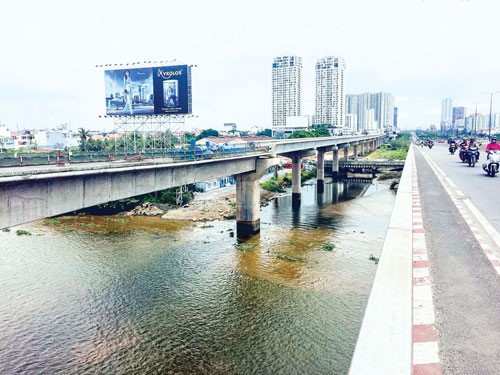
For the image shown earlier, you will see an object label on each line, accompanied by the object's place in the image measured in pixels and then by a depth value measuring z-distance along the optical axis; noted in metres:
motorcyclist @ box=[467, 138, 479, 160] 35.57
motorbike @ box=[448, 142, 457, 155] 59.29
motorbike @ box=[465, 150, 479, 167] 35.38
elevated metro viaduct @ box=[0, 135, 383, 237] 15.07
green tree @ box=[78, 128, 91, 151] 56.72
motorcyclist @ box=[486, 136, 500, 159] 27.79
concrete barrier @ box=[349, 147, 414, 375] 3.84
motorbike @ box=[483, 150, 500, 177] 26.41
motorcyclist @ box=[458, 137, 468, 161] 39.21
